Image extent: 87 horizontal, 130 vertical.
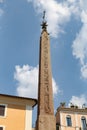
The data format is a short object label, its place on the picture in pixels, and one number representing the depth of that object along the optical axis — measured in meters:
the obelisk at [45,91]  6.33
